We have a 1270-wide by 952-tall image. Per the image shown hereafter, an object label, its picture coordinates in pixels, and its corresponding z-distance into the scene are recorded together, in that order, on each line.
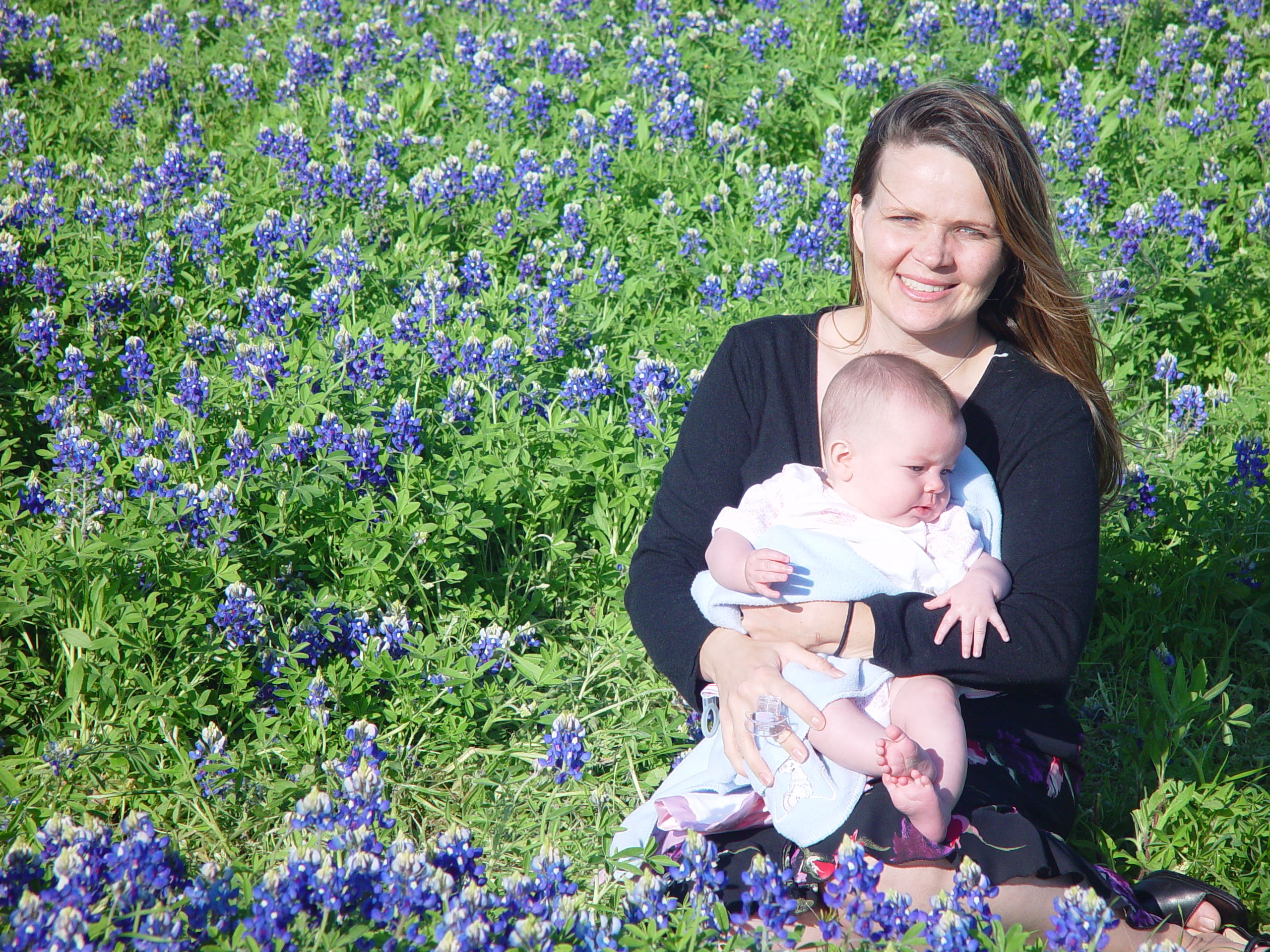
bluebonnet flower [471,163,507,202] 4.98
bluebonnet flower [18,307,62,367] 3.83
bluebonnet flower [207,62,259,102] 5.98
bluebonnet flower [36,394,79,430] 3.54
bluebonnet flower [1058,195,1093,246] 4.65
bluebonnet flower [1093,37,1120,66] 6.03
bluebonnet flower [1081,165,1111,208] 4.88
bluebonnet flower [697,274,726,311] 4.34
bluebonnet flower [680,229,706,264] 4.74
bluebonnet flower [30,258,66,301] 4.07
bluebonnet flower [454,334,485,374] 3.80
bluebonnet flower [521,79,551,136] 5.63
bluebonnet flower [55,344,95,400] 3.70
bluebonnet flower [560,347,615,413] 3.84
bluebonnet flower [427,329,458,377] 3.84
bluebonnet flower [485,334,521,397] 3.82
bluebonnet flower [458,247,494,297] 4.52
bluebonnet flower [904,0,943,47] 6.32
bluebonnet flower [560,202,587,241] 4.76
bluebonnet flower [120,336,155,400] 3.76
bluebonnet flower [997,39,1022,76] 5.87
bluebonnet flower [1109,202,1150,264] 4.53
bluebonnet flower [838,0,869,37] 6.48
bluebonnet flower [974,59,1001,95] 5.74
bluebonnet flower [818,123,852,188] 5.12
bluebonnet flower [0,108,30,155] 5.20
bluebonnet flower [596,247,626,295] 4.40
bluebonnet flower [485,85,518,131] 5.65
